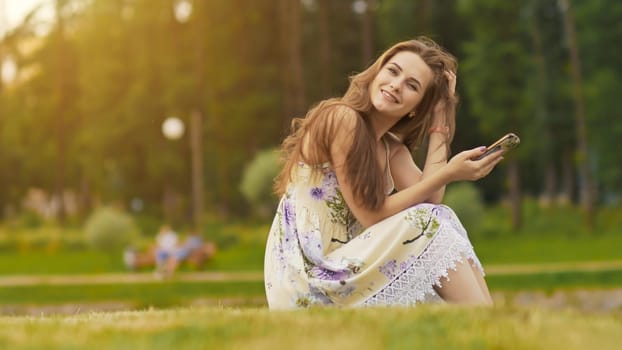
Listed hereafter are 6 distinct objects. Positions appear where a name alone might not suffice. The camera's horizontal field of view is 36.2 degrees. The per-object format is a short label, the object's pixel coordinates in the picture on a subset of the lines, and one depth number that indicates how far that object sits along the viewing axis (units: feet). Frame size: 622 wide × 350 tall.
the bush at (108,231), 59.26
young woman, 12.75
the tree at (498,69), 85.40
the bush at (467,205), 62.59
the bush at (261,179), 64.95
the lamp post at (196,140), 60.49
